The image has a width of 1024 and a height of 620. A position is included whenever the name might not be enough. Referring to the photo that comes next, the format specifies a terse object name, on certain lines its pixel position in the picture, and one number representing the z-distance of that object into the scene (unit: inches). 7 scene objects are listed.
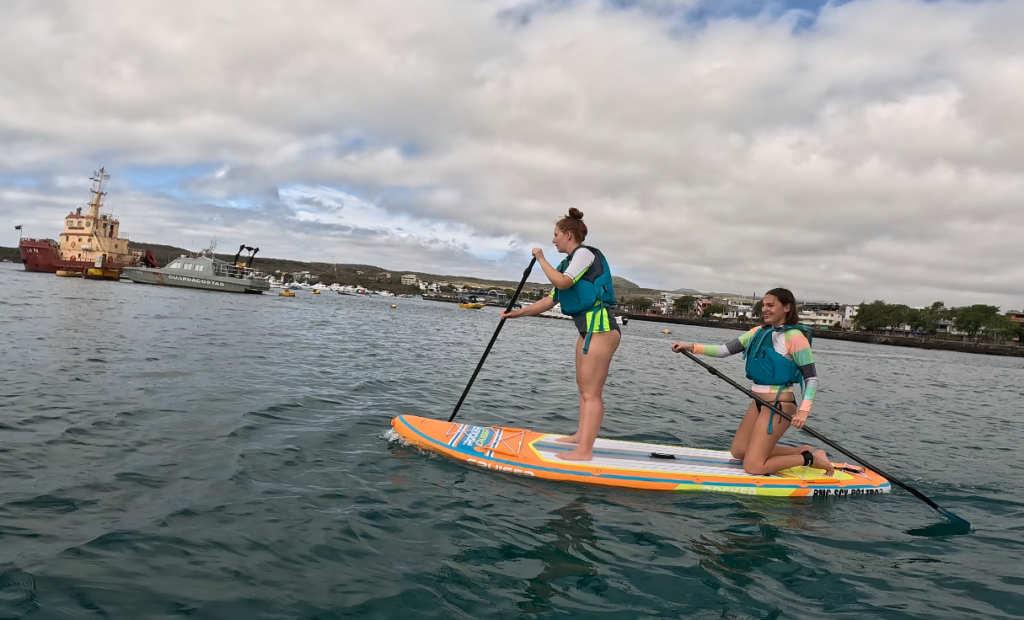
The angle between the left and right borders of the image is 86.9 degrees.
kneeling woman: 256.7
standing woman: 259.4
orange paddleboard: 263.3
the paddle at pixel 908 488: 239.0
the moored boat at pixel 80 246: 3004.4
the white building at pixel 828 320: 7655.5
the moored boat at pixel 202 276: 2731.3
